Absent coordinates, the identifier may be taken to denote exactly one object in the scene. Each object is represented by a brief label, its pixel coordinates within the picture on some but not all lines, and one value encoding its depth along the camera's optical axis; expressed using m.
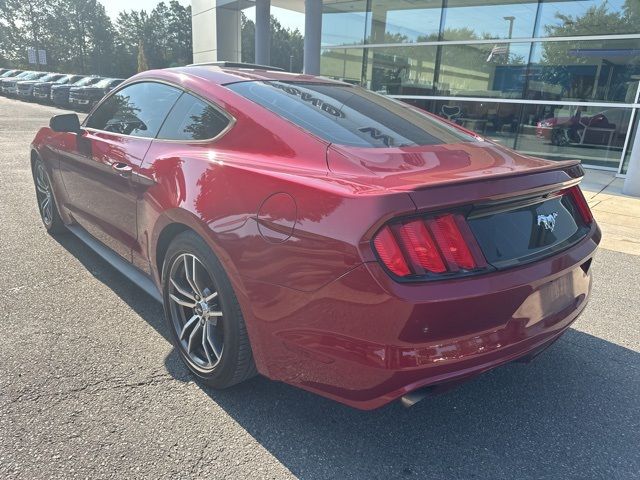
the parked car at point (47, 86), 26.77
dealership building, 10.66
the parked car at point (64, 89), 24.23
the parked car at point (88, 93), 21.53
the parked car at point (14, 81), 30.62
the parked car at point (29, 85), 28.07
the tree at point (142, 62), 55.72
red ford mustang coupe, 1.80
